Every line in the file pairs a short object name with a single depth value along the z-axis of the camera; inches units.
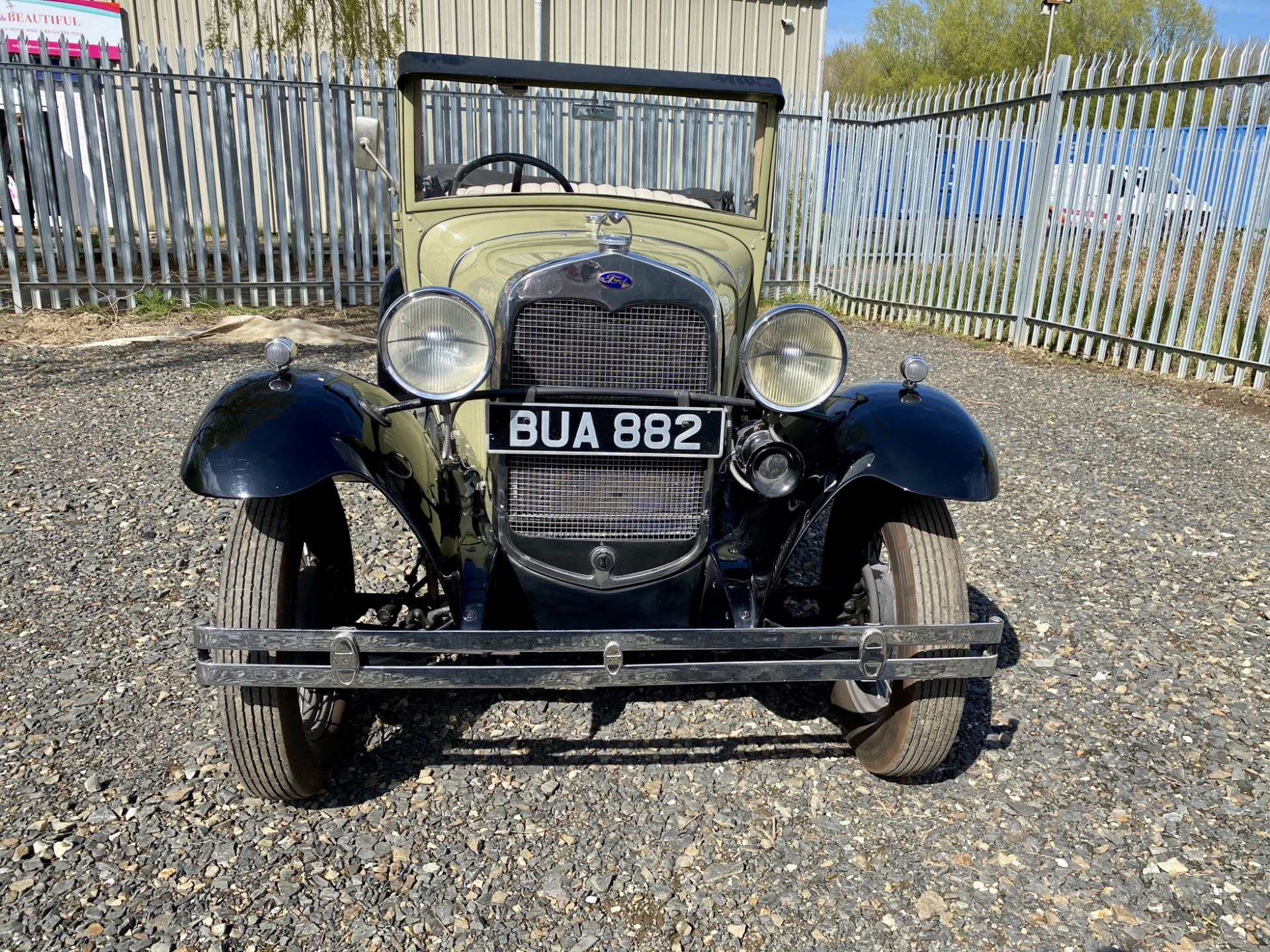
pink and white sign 485.7
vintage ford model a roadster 85.7
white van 269.3
